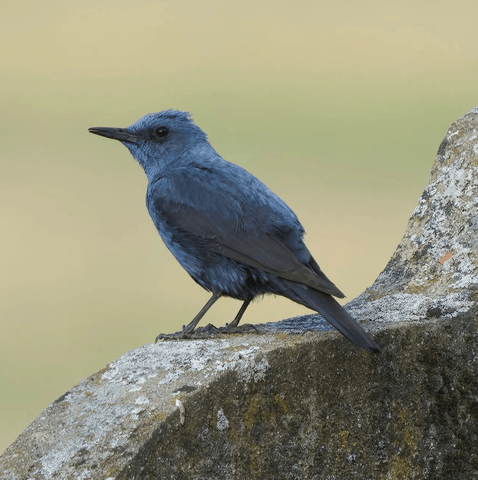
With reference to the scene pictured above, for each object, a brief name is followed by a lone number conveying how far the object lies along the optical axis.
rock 7.48
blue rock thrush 8.87
